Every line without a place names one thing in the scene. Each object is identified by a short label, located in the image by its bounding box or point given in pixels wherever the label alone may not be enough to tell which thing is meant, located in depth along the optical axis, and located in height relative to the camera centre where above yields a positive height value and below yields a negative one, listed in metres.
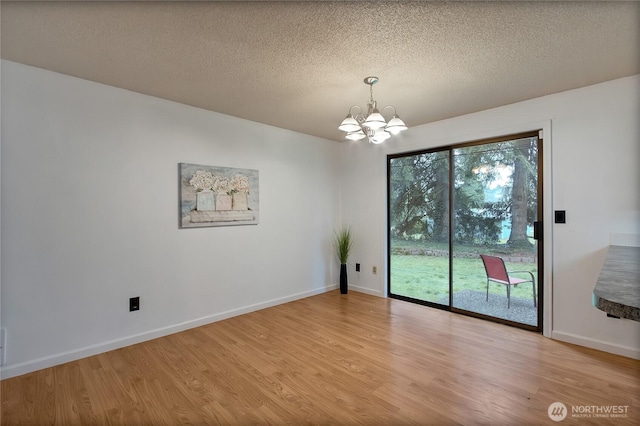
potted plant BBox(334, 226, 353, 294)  4.39 -0.54
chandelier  2.19 +0.71
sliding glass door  3.05 -0.15
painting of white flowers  3.02 +0.21
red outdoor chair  3.12 -0.65
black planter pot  4.39 -1.05
